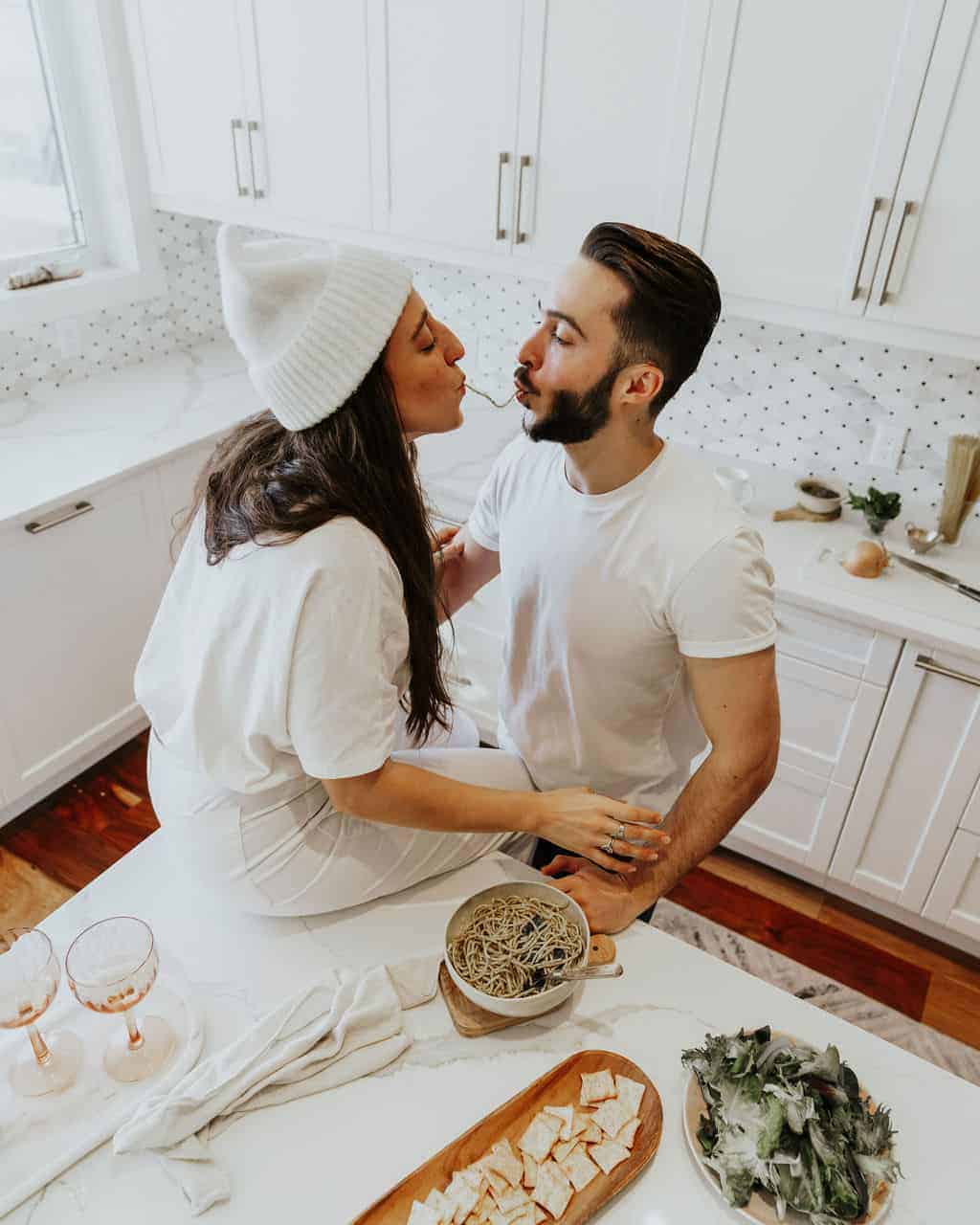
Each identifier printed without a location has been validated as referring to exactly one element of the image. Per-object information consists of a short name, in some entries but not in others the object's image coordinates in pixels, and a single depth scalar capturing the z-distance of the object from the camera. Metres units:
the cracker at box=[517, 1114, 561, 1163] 0.93
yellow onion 2.07
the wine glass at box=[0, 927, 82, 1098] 0.99
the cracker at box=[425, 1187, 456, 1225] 0.87
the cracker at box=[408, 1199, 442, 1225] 0.87
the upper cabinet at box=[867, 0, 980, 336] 1.64
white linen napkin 0.92
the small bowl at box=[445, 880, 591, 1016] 1.03
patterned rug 2.04
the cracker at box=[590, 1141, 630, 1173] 0.92
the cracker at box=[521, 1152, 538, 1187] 0.91
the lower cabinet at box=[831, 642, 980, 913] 1.97
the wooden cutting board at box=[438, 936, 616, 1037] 1.06
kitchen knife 2.02
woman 1.07
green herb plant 2.21
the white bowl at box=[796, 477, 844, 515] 2.29
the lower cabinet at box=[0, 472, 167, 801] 2.31
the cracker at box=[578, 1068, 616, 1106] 0.98
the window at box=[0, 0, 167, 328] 2.64
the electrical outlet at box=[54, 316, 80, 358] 2.84
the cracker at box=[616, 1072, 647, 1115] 0.98
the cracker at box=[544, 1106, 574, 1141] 0.95
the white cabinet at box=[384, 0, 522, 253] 2.10
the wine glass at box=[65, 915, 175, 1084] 1.00
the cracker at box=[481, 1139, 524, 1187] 0.91
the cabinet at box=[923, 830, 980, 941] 2.12
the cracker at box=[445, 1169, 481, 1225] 0.88
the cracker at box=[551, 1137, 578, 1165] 0.93
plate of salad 0.88
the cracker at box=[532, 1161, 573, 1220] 0.89
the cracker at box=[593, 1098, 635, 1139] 0.96
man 1.30
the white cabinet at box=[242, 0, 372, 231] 2.29
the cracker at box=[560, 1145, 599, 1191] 0.91
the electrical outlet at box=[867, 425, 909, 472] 2.33
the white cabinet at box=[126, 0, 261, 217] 2.48
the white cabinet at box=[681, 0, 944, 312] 1.70
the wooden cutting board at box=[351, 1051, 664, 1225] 0.89
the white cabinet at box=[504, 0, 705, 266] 1.91
